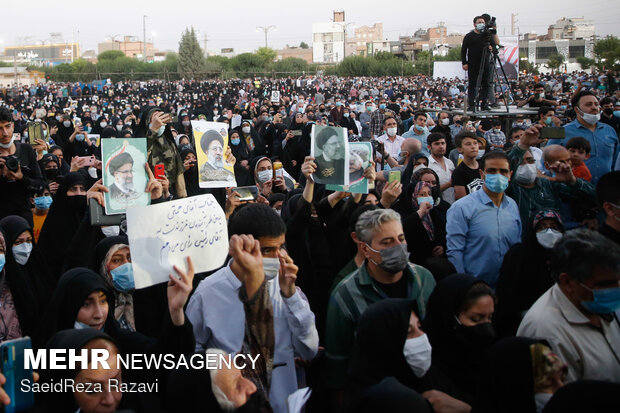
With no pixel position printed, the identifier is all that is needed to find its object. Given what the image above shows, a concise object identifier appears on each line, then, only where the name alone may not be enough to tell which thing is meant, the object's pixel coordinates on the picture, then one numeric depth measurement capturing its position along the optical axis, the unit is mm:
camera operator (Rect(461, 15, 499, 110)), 9094
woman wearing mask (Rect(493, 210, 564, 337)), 3348
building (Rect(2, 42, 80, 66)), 142900
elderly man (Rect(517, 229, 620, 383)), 2283
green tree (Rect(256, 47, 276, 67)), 86800
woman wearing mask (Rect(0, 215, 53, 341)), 3231
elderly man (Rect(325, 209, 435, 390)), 2566
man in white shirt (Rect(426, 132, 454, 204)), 5918
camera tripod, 9297
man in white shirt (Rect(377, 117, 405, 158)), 8445
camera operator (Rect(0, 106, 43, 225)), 5160
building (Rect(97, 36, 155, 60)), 139500
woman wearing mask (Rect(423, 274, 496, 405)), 2445
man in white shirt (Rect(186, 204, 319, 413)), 2482
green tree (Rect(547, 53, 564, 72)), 49812
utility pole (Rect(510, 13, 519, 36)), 82894
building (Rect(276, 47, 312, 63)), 117875
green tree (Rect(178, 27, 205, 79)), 69450
